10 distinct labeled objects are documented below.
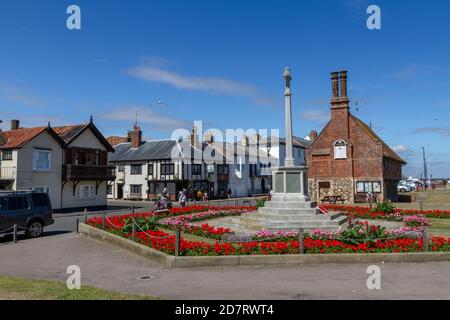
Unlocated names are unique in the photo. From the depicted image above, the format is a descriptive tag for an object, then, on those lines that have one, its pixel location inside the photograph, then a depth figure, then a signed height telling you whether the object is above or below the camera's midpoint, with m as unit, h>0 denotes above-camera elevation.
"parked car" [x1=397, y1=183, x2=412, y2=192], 69.69 -1.68
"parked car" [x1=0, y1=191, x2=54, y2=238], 17.11 -1.48
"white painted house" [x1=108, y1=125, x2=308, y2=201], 51.94 +1.71
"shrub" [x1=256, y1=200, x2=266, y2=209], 23.83 -1.51
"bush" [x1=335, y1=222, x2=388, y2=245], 12.20 -1.94
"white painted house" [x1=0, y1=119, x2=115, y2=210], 33.22 +1.82
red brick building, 39.59 +2.25
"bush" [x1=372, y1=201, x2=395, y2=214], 22.11 -1.74
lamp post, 89.21 +3.33
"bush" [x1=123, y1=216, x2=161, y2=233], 15.77 -1.91
